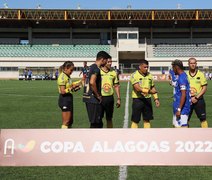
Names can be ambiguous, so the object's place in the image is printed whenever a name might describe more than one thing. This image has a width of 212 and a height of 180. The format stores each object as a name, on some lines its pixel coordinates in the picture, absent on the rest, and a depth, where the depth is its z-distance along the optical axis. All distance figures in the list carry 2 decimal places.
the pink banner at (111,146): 4.86
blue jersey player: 6.93
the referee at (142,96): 8.16
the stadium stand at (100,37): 54.78
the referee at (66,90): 7.89
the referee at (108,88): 8.00
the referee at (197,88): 8.01
